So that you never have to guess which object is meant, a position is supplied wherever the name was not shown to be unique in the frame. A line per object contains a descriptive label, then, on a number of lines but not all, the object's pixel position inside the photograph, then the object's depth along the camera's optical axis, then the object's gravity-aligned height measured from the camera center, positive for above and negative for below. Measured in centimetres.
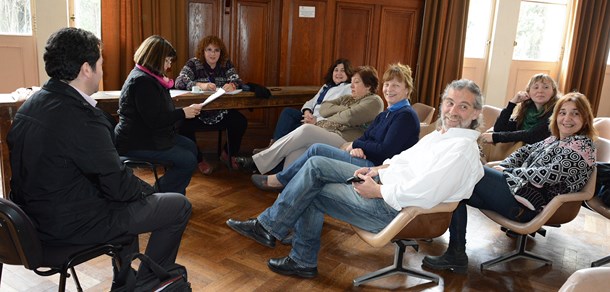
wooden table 279 -52
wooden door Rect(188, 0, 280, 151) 486 +0
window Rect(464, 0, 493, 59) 645 +29
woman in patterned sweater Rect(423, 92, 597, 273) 246 -62
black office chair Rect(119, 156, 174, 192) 272 -74
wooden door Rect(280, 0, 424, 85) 517 +9
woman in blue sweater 289 -55
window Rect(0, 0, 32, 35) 437 +5
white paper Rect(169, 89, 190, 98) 376 -46
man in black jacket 169 -46
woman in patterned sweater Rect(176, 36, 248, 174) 426 -41
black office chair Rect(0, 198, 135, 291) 156 -77
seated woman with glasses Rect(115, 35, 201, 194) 282 -45
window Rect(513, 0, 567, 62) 674 +32
